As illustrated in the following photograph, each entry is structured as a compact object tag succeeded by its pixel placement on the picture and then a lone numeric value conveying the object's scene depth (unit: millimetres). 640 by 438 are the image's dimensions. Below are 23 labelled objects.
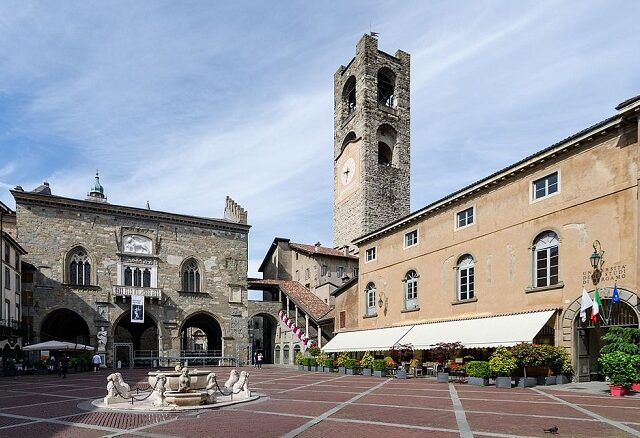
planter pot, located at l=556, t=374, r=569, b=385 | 19828
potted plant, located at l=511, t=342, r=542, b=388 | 19297
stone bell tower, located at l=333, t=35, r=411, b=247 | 52781
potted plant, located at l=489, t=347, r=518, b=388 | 19406
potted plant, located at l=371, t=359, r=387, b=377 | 27656
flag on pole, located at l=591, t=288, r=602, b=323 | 18266
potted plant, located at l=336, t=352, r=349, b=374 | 30684
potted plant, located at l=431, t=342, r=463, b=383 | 23047
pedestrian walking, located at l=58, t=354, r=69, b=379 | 29452
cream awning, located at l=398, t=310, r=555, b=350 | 20938
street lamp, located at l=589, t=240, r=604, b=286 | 19156
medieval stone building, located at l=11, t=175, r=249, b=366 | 39562
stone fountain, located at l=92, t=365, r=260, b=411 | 14477
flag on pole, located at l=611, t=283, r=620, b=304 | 17953
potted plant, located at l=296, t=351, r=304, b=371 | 36438
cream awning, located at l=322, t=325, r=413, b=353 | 29797
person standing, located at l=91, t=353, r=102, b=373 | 35719
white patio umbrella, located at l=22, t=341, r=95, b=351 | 33375
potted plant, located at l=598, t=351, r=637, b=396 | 15484
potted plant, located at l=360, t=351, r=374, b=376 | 28609
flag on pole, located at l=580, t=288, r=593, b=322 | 18938
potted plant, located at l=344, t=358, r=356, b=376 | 29719
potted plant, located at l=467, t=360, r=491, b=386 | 20484
